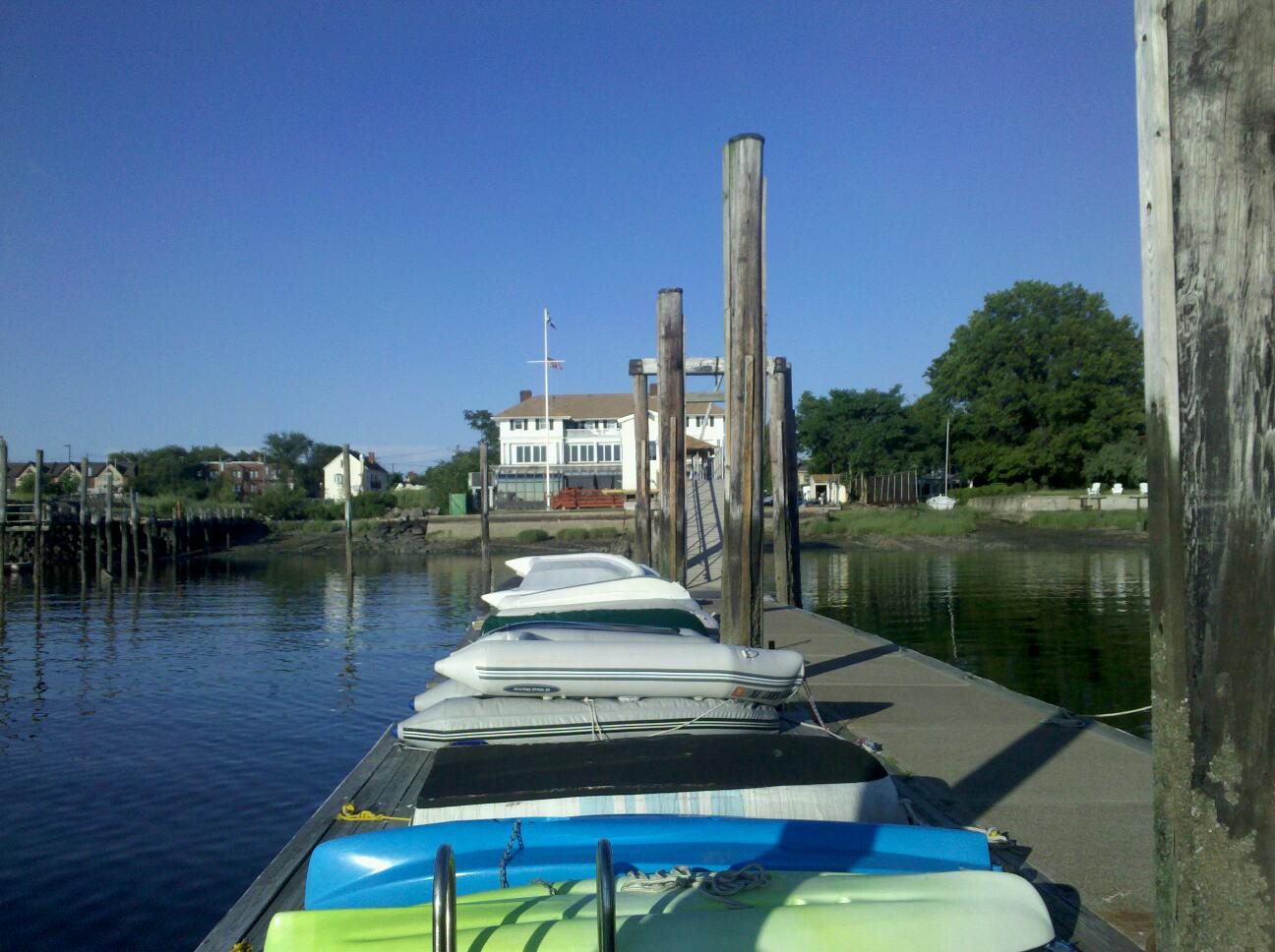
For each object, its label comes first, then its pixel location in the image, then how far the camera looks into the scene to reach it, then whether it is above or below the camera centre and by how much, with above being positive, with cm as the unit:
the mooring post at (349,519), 4042 -90
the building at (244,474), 12056 +307
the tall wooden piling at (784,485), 1892 +11
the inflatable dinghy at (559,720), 612 -134
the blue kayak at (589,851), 376 -132
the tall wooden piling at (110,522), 4436 -97
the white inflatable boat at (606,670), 643 -109
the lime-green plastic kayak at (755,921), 311 -131
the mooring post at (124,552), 4347 -219
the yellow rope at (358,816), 556 -169
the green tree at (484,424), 12612 +868
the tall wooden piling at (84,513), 4302 -53
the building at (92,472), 10976 +323
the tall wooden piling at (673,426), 1758 +118
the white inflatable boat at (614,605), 950 -109
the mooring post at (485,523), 3431 -99
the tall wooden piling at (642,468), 2168 +54
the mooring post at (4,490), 3809 +47
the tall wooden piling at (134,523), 4600 -104
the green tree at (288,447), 12900 +628
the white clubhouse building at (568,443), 7625 +384
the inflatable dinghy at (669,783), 452 -128
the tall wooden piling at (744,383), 895 +94
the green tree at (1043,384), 7062 +725
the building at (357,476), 10838 +237
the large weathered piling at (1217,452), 250 +8
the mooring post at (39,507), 4001 -23
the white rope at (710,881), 333 -127
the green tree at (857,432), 8125 +458
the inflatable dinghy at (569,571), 1213 -99
